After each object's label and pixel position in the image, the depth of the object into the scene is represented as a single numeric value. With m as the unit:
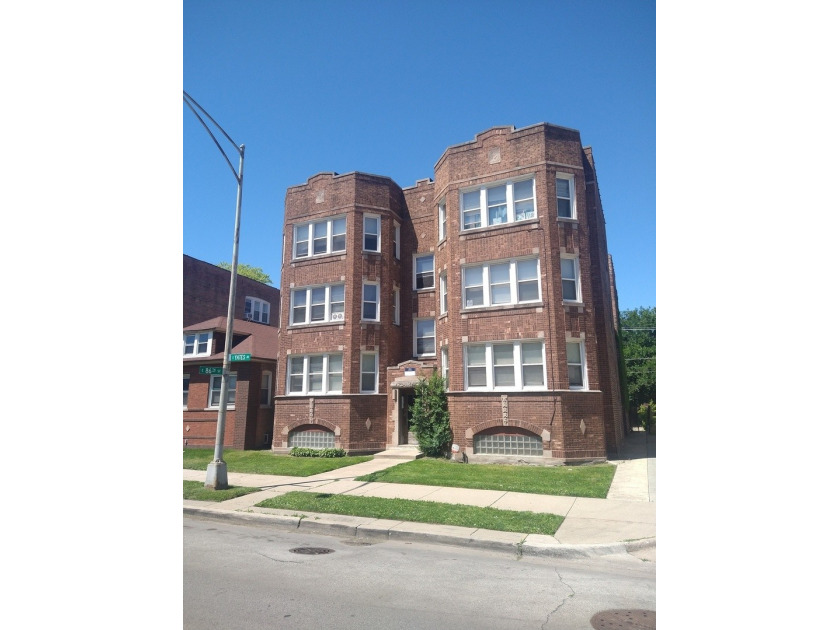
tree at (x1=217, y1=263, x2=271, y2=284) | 54.56
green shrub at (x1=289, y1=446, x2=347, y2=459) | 18.58
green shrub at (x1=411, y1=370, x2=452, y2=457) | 17.31
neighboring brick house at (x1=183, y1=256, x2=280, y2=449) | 21.94
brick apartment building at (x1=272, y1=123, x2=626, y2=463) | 16.52
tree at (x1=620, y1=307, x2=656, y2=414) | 43.50
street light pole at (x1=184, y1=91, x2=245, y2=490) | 11.49
